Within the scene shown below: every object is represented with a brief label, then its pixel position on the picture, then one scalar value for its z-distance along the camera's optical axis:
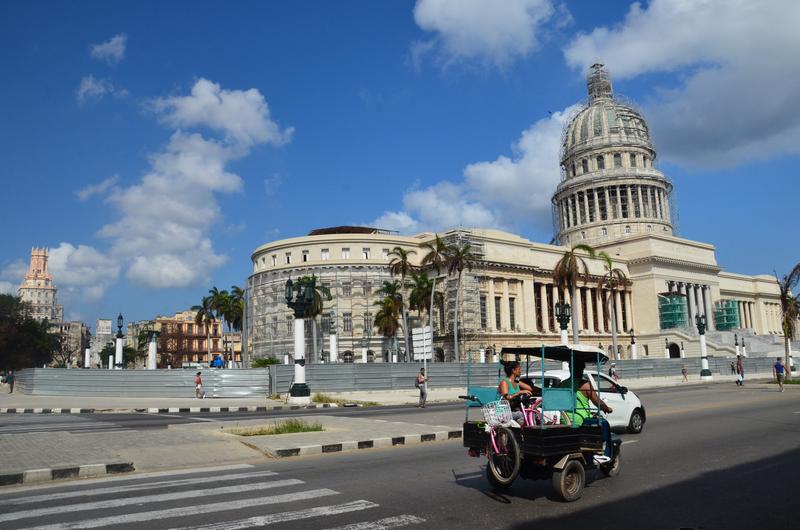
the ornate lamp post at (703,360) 49.75
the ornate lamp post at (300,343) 27.87
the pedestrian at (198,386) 30.14
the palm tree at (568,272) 52.91
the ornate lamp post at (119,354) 41.90
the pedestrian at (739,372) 36.16
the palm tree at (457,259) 57.97
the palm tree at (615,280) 71.72
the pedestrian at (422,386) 25.83
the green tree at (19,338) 77.31
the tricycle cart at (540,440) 7.52
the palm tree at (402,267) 59.87
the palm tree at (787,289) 40.75
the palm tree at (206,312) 88.75
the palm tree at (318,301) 67.30
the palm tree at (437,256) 56.97
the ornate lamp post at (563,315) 37.81
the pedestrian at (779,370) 28.81
